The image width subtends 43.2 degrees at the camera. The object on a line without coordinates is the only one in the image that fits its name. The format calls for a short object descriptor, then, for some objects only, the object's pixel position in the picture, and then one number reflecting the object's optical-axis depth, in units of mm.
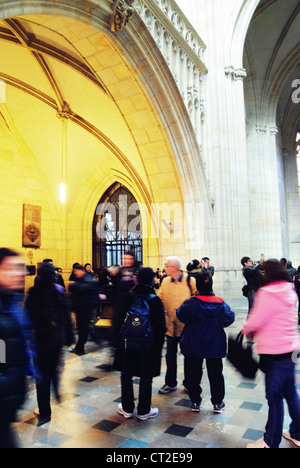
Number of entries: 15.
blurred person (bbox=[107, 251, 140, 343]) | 4113
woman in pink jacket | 2514
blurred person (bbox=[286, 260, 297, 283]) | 8516
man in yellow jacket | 3947
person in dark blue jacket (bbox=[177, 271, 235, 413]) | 3309
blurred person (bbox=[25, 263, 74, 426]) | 3246
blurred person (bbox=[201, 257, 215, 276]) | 7935
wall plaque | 12664
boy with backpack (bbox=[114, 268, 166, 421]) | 3156
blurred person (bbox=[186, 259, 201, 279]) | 5794
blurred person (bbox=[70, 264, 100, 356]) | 5203
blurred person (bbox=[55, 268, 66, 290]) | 7814
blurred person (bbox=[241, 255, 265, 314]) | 5297
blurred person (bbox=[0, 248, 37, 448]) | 1922
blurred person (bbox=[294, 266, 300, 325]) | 7298
